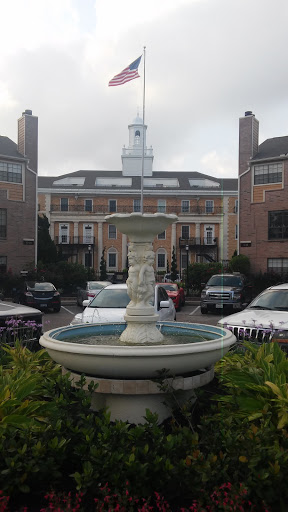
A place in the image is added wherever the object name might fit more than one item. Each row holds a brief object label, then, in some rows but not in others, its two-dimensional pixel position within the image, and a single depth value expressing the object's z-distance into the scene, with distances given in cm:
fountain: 421
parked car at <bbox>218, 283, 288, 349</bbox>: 720
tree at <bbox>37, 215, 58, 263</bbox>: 3525
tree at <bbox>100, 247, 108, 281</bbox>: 3614
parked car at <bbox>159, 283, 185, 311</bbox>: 2073
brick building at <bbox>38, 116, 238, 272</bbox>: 5600
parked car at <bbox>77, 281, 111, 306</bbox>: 2108
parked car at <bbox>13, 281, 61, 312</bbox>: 1961
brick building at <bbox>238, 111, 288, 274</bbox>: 3119
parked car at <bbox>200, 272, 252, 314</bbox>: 1902
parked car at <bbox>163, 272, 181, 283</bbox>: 3836
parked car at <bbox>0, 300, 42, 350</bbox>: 741
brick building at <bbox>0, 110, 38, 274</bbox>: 3183
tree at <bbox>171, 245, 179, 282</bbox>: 3815
